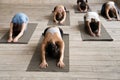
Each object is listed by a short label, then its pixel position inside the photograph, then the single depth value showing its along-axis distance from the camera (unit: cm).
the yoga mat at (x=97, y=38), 375
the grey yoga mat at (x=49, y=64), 275
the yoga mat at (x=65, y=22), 471
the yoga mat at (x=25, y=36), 368
